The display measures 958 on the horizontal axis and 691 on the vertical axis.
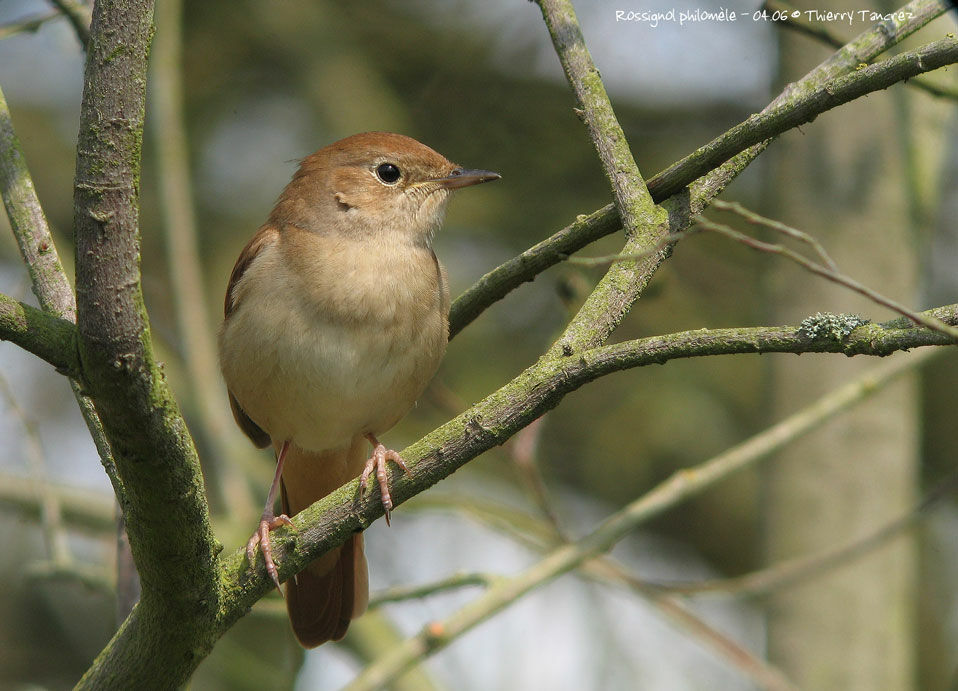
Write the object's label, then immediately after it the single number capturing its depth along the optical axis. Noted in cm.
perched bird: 741
